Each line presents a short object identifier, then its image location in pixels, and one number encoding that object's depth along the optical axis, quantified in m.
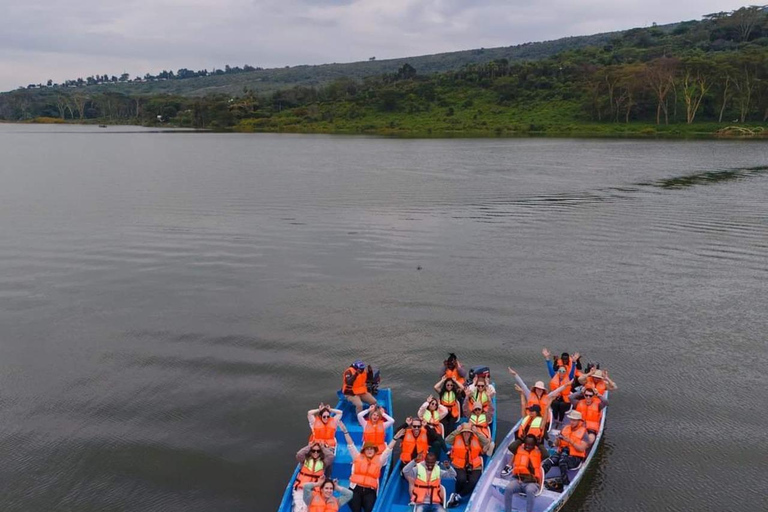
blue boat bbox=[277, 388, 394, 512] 12.20
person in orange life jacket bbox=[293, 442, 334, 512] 12.16
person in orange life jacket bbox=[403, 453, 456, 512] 11.88
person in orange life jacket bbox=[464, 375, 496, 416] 15.02
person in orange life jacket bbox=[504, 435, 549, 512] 12.28
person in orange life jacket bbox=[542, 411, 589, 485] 13.62
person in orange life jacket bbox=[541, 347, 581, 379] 16.28
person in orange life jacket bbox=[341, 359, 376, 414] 16.02
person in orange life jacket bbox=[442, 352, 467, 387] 16.36
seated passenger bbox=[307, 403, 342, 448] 13.60
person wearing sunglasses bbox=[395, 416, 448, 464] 13.07
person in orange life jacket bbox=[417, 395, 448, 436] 13.80
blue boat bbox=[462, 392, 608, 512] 12.41
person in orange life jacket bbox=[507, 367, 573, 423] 14.42
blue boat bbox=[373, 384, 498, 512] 12.24
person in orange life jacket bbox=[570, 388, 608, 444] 14.86
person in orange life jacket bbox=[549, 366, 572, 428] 15.81
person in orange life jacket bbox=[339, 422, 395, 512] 12.13
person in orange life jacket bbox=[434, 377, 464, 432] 15.23
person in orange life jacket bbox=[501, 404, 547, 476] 13.41
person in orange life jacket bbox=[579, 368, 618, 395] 15.47
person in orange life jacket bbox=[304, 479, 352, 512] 11.18
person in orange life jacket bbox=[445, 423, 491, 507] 12.90
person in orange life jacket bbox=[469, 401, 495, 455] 13.97
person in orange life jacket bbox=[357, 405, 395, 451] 13.49
